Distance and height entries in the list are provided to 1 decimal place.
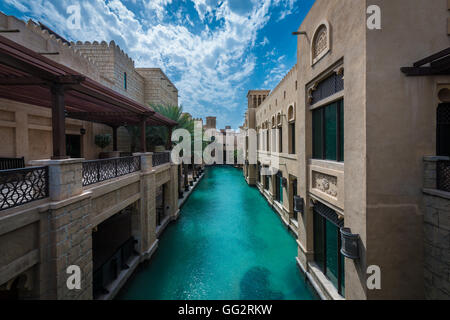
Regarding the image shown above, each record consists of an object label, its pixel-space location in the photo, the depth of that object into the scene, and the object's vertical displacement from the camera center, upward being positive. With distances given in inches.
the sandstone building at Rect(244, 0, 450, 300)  144.0 +3.4
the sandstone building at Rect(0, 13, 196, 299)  137.9 -29.7
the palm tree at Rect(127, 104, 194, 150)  590.6 +82.4
